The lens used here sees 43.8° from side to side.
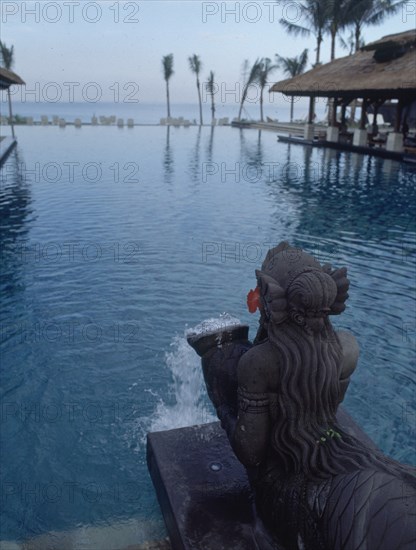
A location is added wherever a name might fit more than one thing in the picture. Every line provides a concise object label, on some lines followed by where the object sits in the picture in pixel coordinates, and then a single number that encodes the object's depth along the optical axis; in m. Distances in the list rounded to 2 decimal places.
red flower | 2.77
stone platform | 2.93
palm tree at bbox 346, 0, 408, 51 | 32.81
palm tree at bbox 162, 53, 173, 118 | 53.99
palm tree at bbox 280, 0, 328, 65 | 34.91
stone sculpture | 2.32
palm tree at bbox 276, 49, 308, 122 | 48.00
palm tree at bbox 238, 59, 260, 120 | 51.91
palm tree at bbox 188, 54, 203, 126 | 55.38
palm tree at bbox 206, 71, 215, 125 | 57.44
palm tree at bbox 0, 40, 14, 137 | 39.25
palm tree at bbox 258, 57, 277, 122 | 51.47
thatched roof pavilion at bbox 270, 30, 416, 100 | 23.02
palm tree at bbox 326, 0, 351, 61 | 33.78
